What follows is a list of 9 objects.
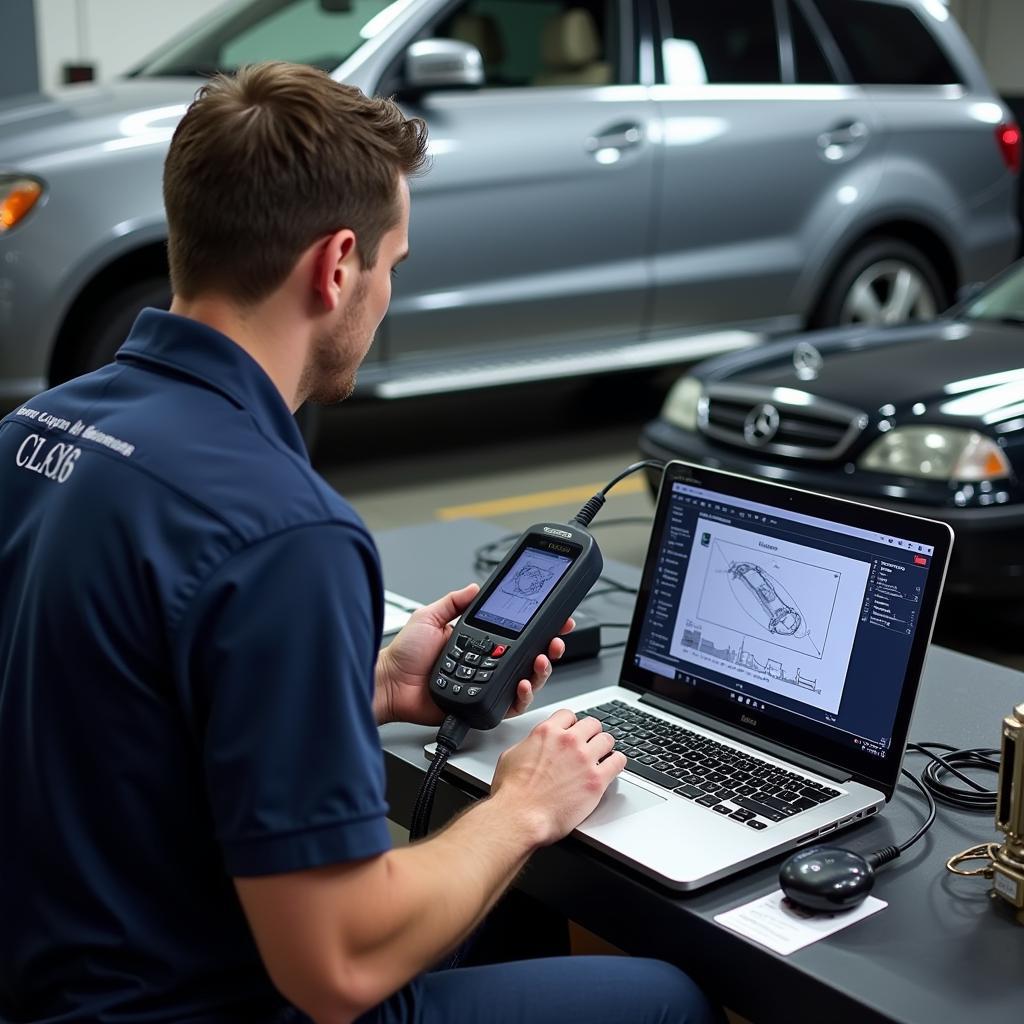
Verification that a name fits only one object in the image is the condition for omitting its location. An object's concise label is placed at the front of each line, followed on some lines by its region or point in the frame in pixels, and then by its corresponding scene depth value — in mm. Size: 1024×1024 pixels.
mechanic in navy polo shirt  1189
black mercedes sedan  3611
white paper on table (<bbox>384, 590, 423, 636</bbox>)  2242
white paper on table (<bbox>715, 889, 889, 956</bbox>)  1354
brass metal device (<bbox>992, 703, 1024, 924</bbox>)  1369
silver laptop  1550
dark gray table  1276
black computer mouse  1376
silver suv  4566
